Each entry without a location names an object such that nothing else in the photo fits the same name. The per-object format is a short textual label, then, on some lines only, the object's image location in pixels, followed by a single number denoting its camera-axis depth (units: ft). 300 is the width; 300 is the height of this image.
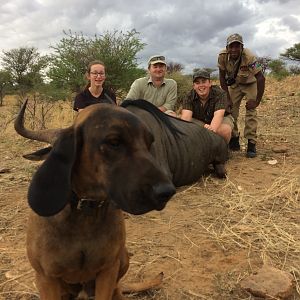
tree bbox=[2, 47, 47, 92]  62.01
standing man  17.49
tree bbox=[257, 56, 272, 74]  66.10
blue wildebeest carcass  12.77
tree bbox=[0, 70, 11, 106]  61.24
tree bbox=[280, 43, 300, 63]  64.31
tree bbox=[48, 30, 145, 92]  29.94
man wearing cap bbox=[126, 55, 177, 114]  16.47
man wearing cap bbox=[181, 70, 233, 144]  15.38
